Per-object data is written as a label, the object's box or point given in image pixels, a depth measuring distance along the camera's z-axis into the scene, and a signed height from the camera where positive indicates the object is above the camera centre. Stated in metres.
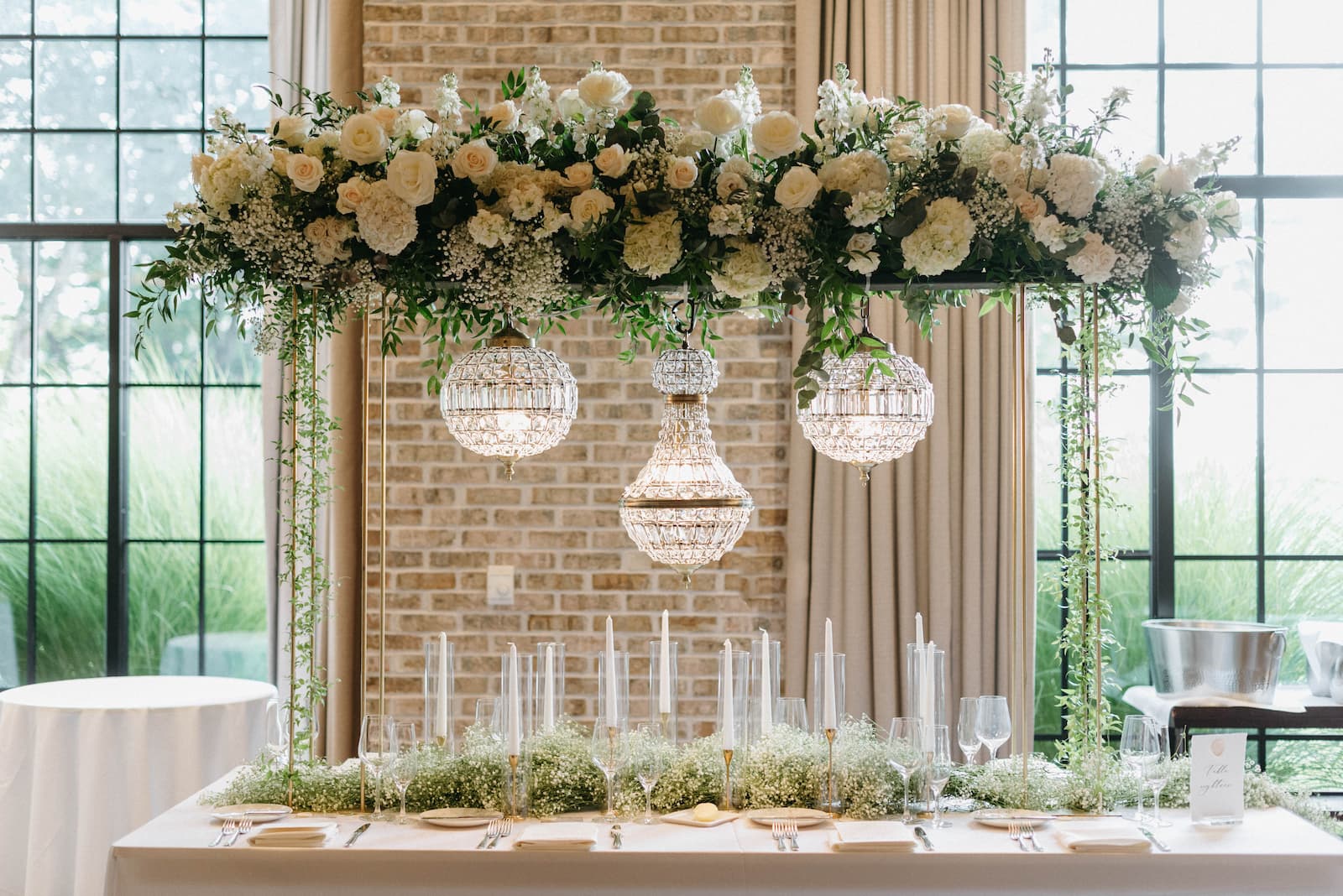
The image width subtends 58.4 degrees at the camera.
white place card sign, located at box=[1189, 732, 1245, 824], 2.14 -0.56
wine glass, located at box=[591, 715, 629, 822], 2.11 -0.49
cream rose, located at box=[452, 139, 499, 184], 2.14 +0.55
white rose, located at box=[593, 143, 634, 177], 2.16 +0.55
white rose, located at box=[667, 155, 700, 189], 2.15 +0.53
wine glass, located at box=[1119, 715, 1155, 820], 2.13 -0.49
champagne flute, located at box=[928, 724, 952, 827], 2.12 -0.53
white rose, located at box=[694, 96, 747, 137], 2.13 +0.63
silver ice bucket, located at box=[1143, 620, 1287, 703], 3.35 -0.53
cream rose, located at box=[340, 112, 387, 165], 2.13 +0.58
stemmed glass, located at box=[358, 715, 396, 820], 2.11 -0.51
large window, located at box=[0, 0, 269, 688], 4.35 +0.32
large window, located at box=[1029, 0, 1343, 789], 4.02 +0.37
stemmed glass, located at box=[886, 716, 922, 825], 2.10 -0.49
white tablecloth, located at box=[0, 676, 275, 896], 3.12 -0.82
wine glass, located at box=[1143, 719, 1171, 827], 2.13 -0.52
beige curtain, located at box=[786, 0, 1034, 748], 3.70 -0.08
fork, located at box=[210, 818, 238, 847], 2.08 -0.64
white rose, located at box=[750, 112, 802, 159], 2.09 +0.58
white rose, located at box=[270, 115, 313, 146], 2.20 +0.62
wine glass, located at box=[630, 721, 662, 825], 2.09 -0.50
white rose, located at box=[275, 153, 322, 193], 2.12 +0.52
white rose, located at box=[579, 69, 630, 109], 2.14 +0.68
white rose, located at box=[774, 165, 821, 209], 2.11 +0.49
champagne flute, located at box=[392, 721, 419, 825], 2.12 -0.52
